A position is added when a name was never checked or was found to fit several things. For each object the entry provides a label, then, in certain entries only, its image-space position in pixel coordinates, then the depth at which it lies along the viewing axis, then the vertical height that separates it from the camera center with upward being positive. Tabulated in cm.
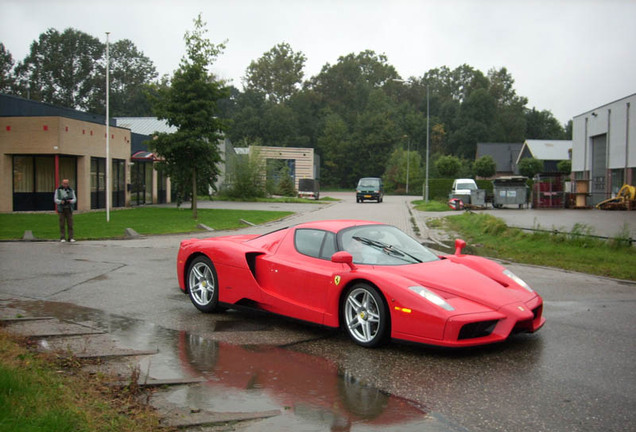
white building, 3856 +338
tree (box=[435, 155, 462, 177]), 6631 +291
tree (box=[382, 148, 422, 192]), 7425 +266
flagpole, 2285 +523
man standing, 1634 -51
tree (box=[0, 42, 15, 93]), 8062 +1606
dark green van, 4684 +3
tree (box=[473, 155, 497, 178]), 7294 +318
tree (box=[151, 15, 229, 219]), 2597 +340
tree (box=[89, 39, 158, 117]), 8931 +1805
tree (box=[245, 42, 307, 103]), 11475 +2287
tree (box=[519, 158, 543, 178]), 7094 +322
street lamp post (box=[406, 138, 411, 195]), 7199 +350
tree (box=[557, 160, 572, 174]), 6769 +316
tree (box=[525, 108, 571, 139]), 11262 +1292
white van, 3809 +19
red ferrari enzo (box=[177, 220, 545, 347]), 550 -100
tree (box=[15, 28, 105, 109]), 8475 +1757
